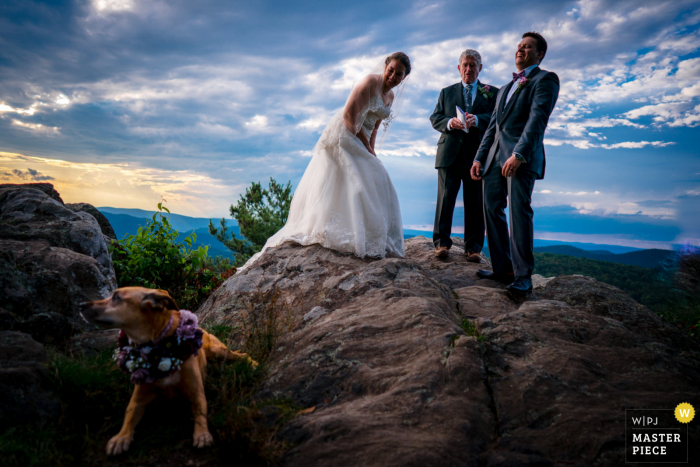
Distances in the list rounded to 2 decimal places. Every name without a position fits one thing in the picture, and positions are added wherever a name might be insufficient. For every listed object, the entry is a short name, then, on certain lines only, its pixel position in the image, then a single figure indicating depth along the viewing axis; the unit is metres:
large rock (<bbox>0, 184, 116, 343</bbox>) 3.60
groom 5.03
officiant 7.09
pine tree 15.35
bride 5.57
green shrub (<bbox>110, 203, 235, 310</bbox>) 6.36
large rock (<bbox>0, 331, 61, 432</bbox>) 2.34
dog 2.38
